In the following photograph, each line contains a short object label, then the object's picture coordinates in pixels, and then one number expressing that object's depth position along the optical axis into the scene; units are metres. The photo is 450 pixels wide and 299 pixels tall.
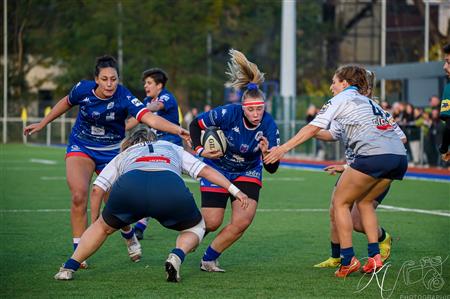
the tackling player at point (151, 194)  17.06
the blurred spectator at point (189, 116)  85.64
